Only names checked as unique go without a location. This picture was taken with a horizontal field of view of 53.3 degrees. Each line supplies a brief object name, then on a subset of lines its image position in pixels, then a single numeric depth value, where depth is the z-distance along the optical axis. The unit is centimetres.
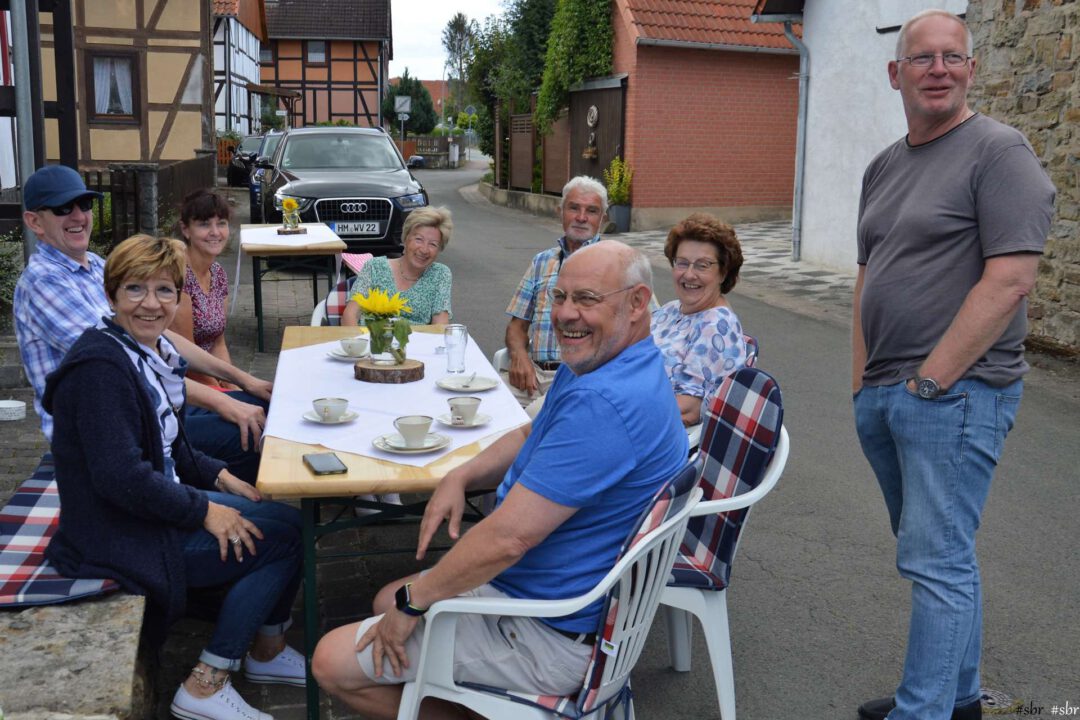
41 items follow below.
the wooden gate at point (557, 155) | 2247
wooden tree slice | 409
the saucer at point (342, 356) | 450
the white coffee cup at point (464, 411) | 343
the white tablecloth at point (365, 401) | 330
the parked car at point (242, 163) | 2234
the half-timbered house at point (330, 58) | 4506
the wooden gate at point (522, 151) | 2452
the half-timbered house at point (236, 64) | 3139
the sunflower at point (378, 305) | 413
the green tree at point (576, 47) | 1988
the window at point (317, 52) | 4562
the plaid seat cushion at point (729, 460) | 308
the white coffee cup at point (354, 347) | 450
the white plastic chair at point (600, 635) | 233
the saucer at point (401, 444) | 313
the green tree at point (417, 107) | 5194
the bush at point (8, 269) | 863
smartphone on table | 293
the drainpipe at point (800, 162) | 1488
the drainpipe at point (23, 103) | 682
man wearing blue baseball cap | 385
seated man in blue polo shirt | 231
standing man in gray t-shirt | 262
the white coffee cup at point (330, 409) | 342
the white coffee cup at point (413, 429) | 314
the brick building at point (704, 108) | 1908
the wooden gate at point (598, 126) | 1964
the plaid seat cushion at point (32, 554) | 284
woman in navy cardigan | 281
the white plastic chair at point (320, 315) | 618
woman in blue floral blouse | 377
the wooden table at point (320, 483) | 285
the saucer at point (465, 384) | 395
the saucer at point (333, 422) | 344
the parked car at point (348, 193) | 1223
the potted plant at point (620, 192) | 1923
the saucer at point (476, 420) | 345
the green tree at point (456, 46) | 7412
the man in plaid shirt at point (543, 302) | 495
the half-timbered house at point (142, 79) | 2006
